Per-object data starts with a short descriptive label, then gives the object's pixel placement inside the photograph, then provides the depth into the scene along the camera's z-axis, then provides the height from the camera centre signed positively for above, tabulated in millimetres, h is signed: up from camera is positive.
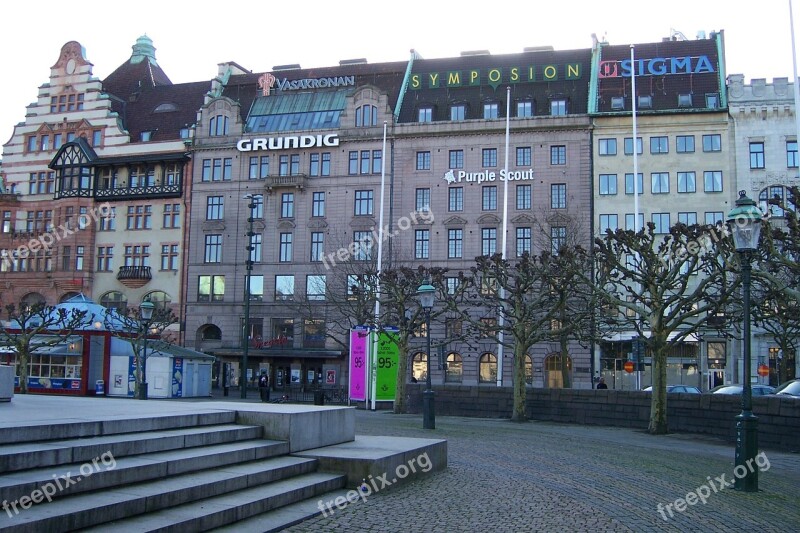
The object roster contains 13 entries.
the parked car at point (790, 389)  27438 -951
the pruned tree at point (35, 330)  43750 +1068
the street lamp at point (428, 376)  24897 -617
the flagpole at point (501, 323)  49200 +2037
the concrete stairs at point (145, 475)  8398 -1406
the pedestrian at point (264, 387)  47594 -1924
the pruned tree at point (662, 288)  26594 +2151
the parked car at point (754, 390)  34312 -1231
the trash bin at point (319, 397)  40925 -2046
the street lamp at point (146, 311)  34750 +1583
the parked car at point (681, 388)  40075 -1412
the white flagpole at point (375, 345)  39188 +401
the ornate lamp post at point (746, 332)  13891 +438
